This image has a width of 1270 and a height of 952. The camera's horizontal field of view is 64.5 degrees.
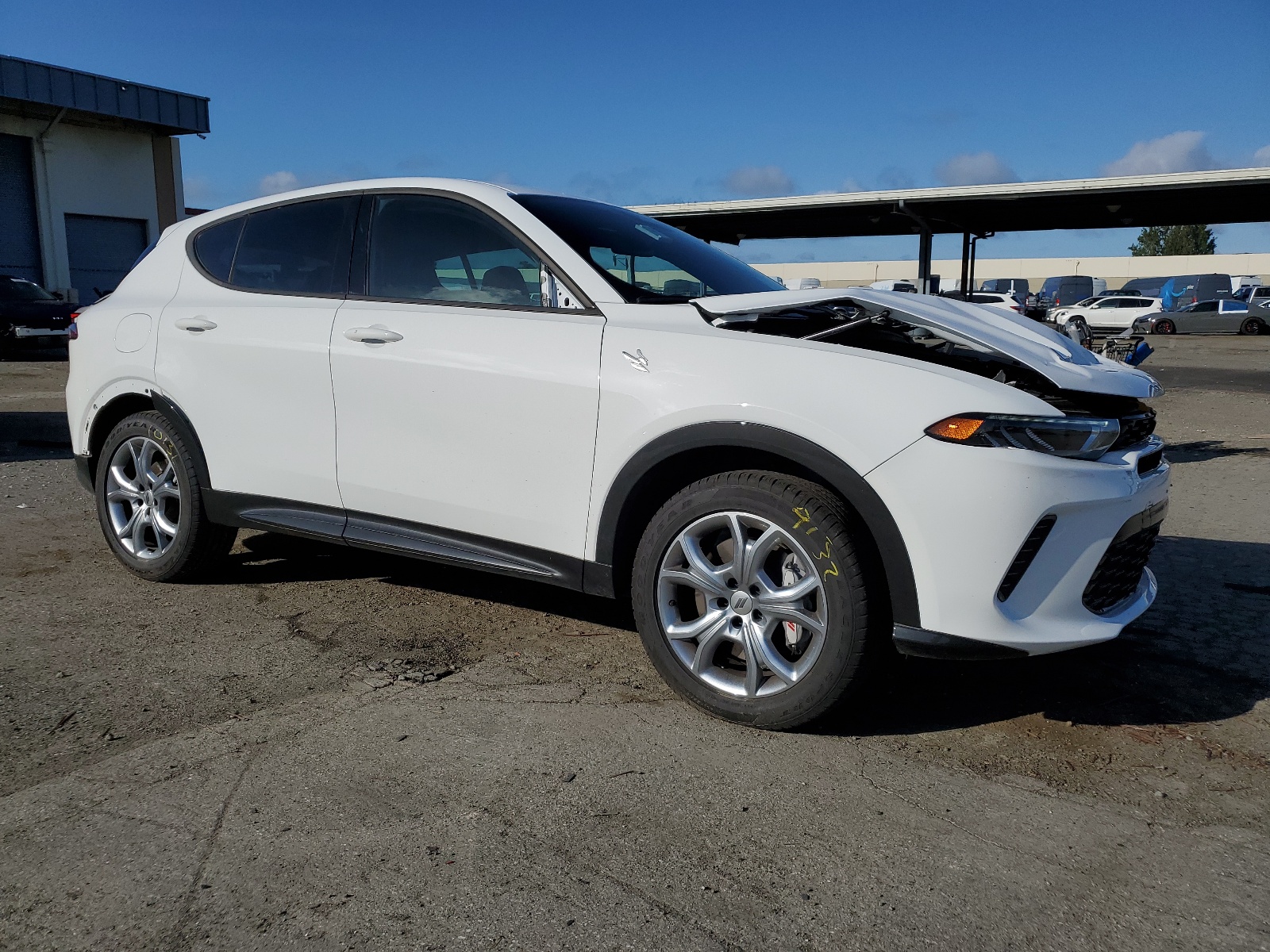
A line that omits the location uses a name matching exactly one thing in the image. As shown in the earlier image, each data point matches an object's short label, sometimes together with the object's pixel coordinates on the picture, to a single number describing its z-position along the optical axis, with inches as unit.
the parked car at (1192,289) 1754.4
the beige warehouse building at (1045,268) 2864.2
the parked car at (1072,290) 2021.4
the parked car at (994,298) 1145.5
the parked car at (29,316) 760.3
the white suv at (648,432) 110.4
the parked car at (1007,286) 2008.9
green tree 3951.8
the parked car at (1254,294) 1458.2
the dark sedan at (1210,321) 1428.4
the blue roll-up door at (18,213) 1013.8
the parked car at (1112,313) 1492.4
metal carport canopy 1004.4
